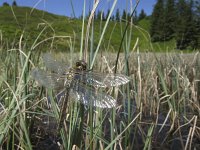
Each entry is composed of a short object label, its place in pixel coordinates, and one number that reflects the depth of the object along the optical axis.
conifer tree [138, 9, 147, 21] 50.26
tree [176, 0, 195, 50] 20.62
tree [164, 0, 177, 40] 16.14
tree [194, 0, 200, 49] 11.77
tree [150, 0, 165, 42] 28.34
